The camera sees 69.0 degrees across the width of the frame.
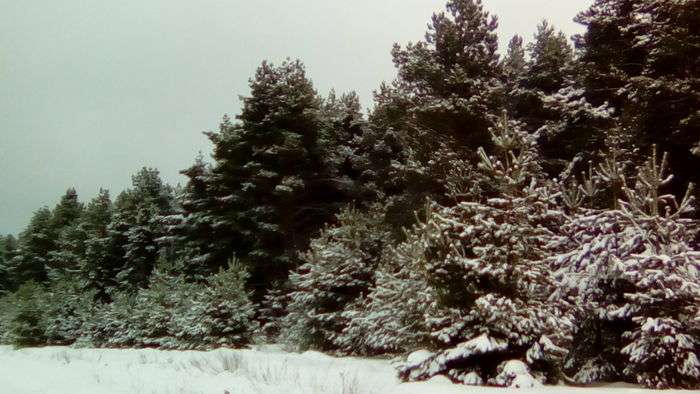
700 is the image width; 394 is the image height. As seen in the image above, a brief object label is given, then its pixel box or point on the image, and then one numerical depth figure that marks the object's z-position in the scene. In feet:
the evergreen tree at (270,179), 86.28
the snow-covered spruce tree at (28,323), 110.22
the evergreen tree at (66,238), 153.89
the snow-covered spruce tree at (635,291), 26.76
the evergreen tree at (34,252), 174.60
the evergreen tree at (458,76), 59.31
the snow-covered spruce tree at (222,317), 63.52
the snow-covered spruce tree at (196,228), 94.94
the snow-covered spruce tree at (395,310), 32.89
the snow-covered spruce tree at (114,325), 89.04
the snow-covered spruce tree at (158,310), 77.51
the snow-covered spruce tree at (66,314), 105.29
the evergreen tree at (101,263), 131.85
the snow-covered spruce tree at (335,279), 51.29
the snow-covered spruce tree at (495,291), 27.50
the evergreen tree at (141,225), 124.98
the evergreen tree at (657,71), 44.70
